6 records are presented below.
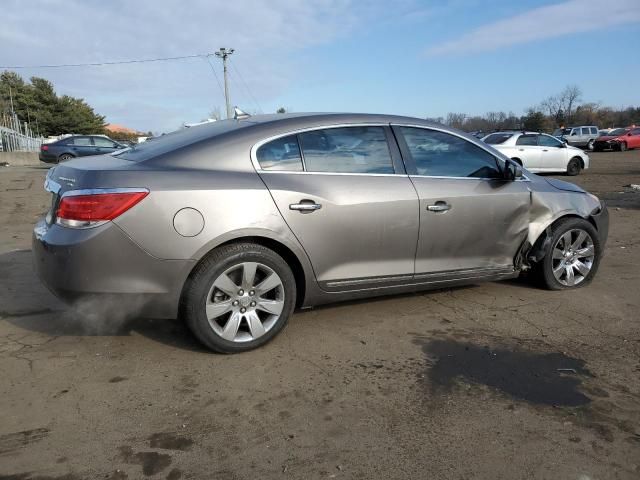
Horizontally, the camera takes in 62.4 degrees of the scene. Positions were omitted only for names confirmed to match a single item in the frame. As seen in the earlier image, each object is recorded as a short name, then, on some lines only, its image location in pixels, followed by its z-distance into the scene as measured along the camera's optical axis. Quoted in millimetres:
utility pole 43250
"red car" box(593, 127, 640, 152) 35344
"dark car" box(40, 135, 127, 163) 23531
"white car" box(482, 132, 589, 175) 16562
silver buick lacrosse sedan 3254
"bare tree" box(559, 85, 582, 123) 92462
